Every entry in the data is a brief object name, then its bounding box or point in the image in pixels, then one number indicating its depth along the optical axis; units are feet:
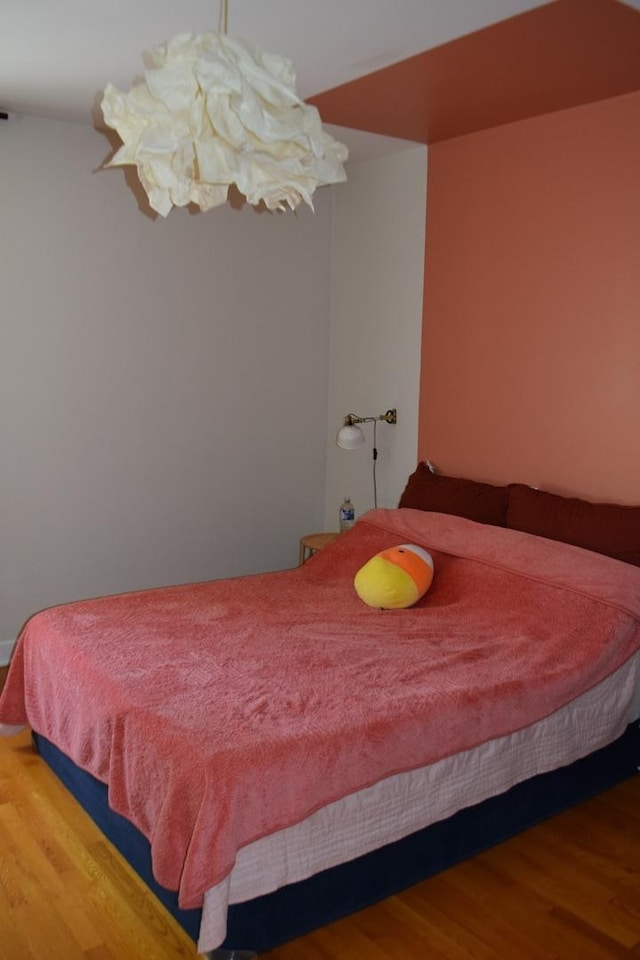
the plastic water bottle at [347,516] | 15.74
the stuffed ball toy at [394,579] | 11.06
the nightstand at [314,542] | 14.69
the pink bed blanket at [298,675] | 7.20
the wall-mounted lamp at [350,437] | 14.19
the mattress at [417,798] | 7.13
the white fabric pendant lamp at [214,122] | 5.80
